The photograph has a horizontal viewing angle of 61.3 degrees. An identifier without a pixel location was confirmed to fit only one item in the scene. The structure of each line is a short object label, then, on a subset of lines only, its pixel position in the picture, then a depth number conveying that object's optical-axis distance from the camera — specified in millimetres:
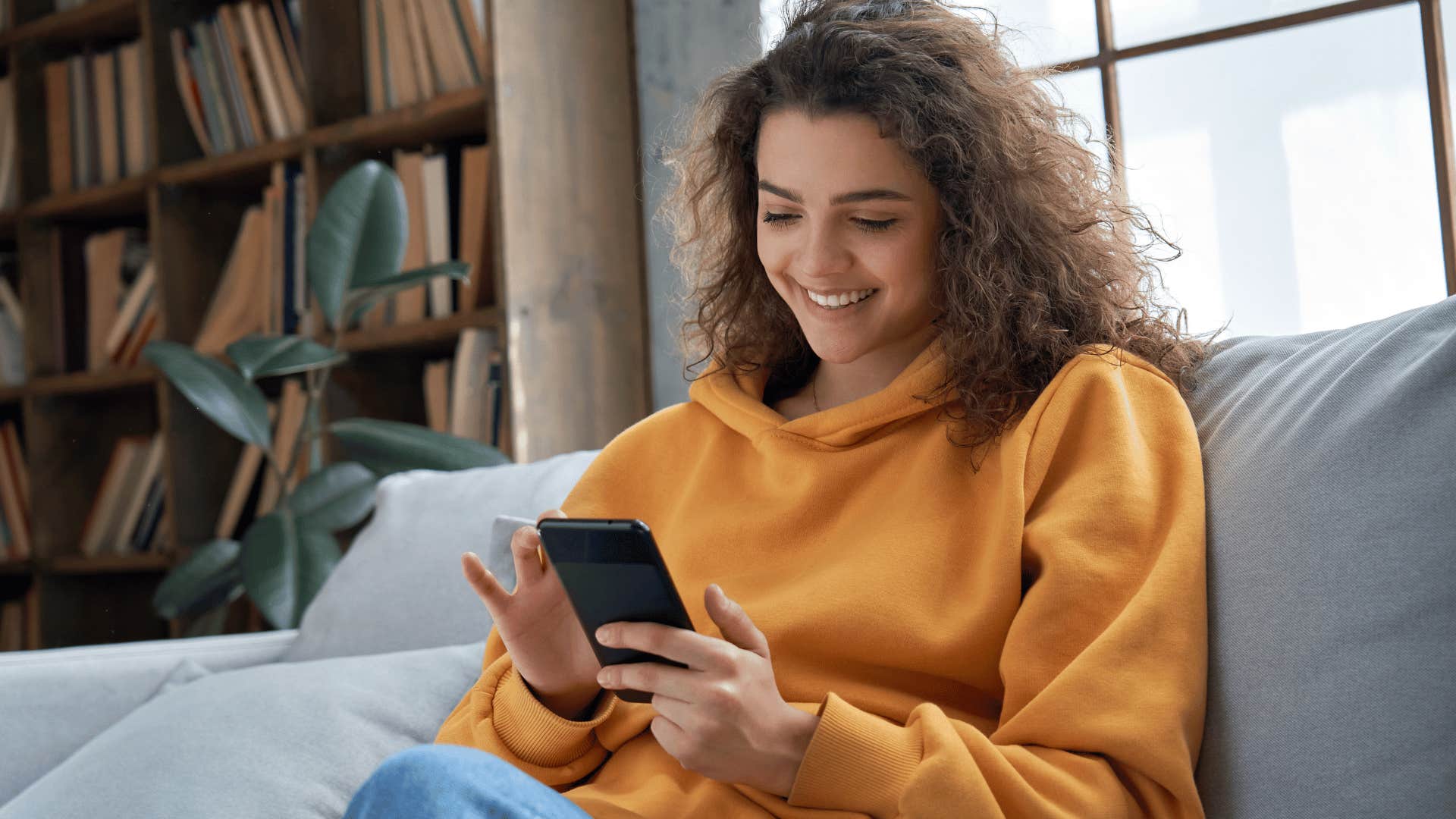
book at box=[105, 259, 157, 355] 2898
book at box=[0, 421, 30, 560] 3057
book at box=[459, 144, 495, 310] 2375
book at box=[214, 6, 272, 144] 2715
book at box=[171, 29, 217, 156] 2785
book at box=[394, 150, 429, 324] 2479
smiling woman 827
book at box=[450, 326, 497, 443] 2355
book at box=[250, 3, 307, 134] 2666
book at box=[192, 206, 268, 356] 2768
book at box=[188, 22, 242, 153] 2752
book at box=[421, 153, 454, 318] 2434
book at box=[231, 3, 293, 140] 2668
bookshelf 2305
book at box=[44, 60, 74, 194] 3033
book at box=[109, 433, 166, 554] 2957
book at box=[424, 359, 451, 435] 2500
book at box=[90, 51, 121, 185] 2951
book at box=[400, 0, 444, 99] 2402
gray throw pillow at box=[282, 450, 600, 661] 1483
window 1778
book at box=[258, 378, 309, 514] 2672
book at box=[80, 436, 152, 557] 3002
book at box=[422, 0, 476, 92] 2350
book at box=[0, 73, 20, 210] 3072
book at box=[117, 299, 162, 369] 2912
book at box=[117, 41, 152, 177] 2916
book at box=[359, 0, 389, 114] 2479
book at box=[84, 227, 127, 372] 3012
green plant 2172
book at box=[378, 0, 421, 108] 2438
